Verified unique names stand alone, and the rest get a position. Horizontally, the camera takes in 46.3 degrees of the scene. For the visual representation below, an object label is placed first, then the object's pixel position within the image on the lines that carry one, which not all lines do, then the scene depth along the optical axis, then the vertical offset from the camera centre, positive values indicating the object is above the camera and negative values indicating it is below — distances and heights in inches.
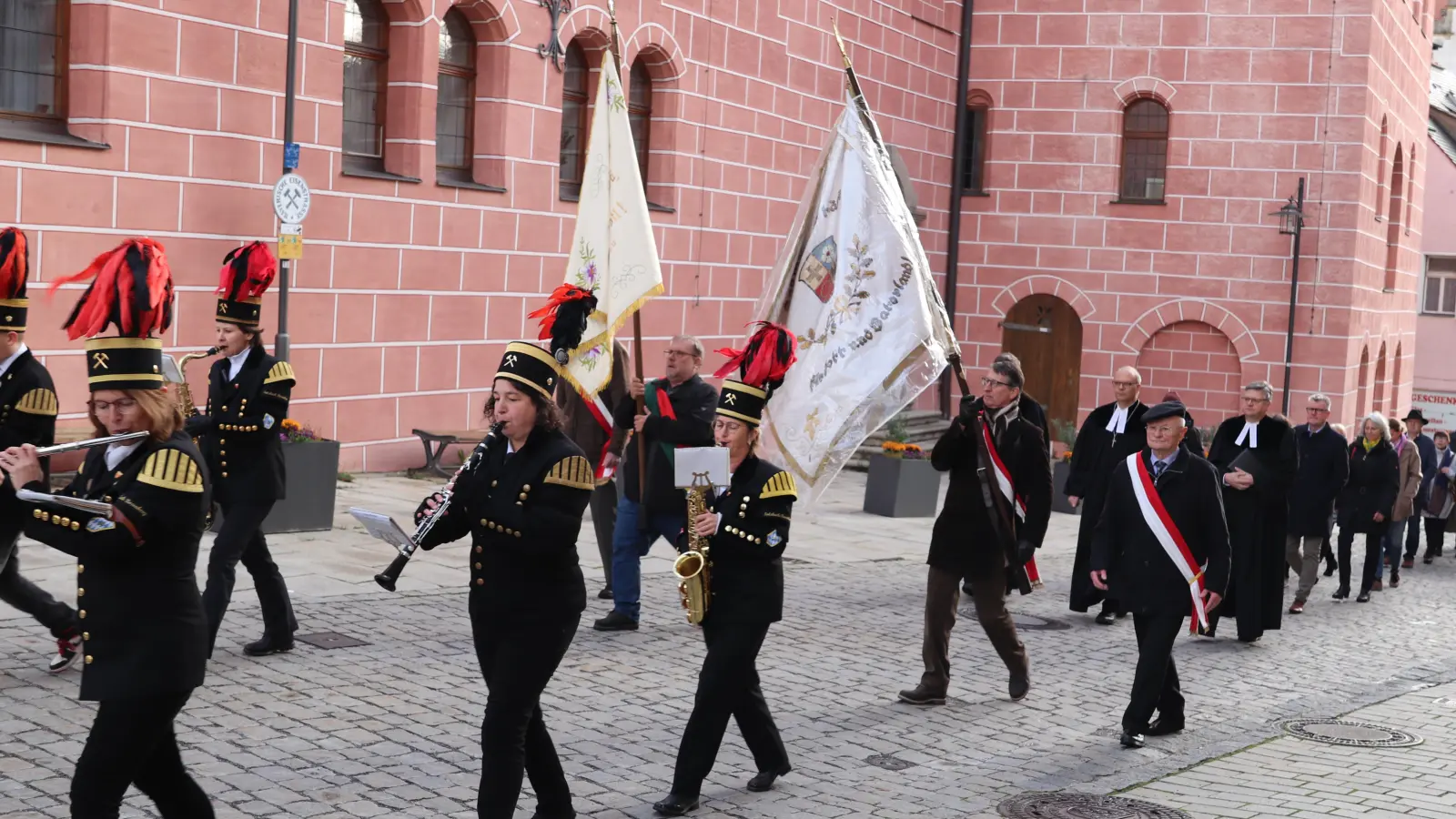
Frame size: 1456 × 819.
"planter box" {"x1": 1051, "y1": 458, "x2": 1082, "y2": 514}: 770.8 -67.3
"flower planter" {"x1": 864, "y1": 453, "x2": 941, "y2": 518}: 694.5 -66.6
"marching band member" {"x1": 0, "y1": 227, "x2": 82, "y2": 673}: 289.9 -19.1
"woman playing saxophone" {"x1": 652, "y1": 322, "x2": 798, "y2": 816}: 256.8 -38.5
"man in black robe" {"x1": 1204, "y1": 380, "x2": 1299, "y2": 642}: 454.9 -42.2
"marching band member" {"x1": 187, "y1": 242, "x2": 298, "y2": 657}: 324.2 -26.1
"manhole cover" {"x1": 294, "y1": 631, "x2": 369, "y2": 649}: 358.9 -74.3
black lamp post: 990.4 +72.2
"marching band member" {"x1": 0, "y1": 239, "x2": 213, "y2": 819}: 187.5 -31.8
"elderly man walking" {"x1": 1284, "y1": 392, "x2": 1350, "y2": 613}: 547.8 -47.8
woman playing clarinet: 216.8 -32.6
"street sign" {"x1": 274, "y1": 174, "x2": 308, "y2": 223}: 565.3 +30.1
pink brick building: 547.5 +65.5
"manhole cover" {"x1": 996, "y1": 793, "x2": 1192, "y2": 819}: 273.3 -76.8
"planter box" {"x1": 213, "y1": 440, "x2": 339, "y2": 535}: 498.3 -58.8
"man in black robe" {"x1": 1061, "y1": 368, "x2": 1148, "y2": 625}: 477.7 -33.8
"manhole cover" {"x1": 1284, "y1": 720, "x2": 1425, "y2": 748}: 342.6 -78.4
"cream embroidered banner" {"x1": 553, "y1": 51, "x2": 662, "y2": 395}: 426.3 +20.1
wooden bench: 657.6 -55.1
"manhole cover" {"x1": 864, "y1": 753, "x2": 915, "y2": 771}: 299.1 -77.5
